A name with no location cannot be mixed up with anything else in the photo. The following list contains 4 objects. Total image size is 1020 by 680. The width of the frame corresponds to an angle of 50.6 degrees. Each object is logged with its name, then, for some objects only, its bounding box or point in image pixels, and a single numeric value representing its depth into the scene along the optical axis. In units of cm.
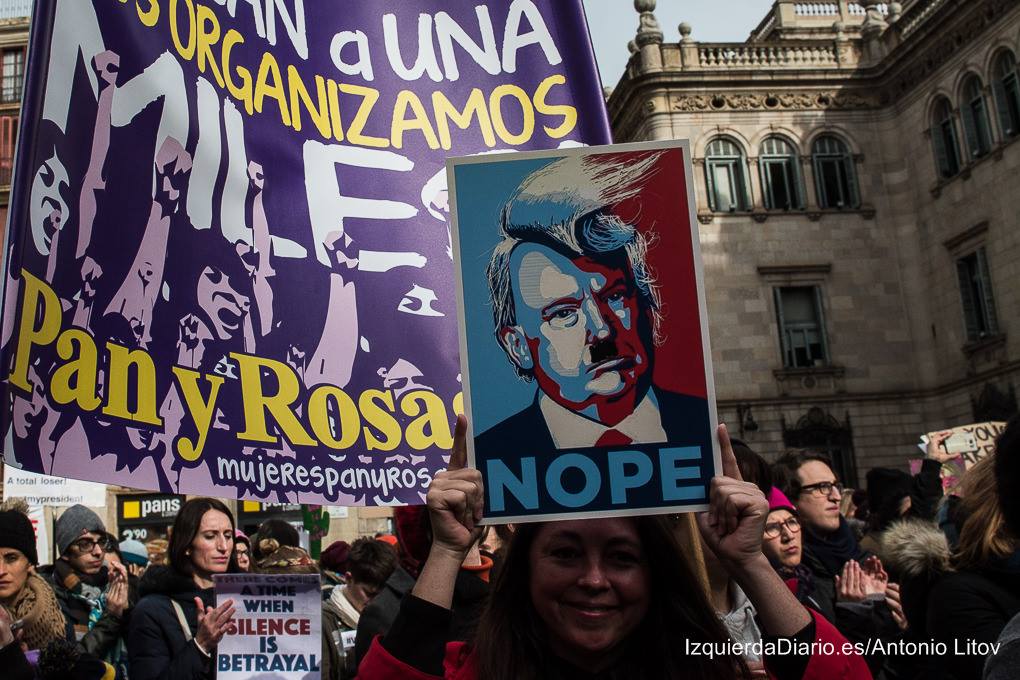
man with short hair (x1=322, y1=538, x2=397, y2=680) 595
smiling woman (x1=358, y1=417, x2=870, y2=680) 208
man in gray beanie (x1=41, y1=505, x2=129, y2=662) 655
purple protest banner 254
